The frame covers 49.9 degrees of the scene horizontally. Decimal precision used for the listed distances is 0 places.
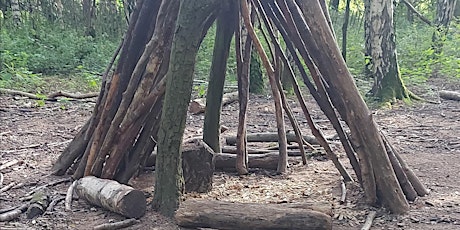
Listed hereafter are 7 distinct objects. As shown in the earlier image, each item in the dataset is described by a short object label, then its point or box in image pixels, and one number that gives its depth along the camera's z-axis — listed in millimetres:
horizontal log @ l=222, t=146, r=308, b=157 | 5766
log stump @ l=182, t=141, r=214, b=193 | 4633
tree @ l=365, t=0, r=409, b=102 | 9312
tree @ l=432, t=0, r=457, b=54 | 13562
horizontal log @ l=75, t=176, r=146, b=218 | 3977
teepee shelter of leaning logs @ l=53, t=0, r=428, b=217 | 4000
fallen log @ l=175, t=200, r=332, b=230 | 3658
